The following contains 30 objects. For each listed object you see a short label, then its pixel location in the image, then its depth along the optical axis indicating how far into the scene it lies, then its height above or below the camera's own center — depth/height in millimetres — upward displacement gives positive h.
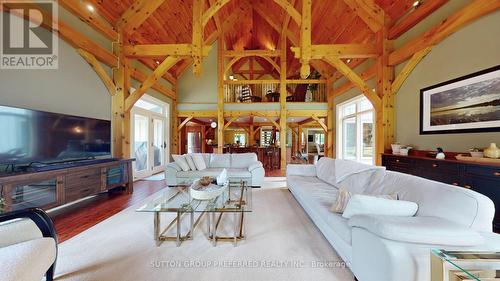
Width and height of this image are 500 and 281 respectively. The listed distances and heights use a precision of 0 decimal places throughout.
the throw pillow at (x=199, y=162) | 4805 -551
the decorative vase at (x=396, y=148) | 3980 -162
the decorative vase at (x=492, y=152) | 2312 -137
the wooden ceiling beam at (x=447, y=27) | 2636 +1772
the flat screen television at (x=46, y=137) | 2426 +37
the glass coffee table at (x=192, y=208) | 2236 -802
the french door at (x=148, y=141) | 5844 -57
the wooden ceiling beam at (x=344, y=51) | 4395 +1991
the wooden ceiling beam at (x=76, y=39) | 2972 +1827
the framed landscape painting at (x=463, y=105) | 2596 +539
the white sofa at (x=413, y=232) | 1198 -602
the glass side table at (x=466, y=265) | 954 -623
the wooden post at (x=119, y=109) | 4641 +707
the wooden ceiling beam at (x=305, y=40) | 4320 +2183
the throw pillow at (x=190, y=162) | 4747 -542
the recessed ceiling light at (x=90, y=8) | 3952 +2658
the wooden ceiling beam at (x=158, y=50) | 4582 +2083
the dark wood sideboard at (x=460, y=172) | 2256 -448
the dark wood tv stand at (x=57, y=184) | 2270 -644
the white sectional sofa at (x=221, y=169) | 4613 -759
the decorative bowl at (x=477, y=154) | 2505 -175
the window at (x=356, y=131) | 5725 +296
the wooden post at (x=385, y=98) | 4441 +930
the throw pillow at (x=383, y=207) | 1569 -534
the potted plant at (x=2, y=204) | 2132 -702
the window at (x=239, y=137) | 15250 +202
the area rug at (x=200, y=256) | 1771 -1188
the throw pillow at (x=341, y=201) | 2051 -646
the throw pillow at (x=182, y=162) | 4652 -531
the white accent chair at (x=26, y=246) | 1058 -658
